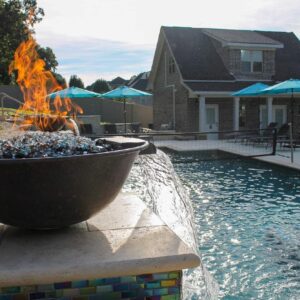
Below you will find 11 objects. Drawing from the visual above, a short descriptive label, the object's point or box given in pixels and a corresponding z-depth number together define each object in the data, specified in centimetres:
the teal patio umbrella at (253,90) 1867
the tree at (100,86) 4969
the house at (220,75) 2320
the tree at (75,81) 4612
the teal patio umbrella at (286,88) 1557
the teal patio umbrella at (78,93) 1995
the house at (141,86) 4419
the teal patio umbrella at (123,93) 2128
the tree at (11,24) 2927
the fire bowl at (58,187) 227
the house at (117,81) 7029
